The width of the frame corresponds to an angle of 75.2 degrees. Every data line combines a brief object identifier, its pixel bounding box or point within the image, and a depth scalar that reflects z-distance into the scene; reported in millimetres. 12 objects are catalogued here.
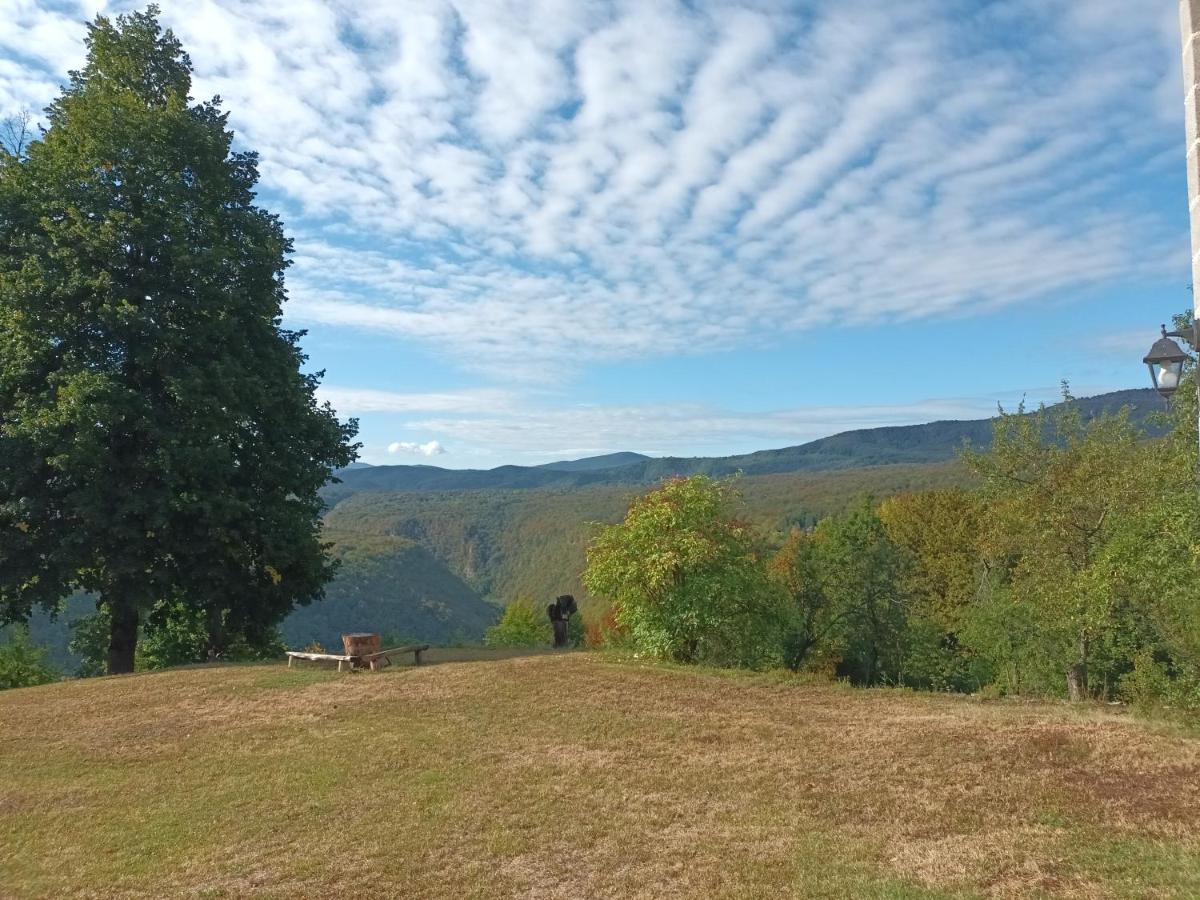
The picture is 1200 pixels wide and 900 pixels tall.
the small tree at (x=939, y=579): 38625
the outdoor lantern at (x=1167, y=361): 7137
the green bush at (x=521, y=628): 54625
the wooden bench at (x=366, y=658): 17656
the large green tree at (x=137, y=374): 18109
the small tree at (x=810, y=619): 38188
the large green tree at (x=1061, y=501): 19047
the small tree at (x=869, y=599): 38844
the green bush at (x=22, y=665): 24844
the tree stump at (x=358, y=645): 17672
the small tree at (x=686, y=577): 17703
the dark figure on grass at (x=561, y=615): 21438
